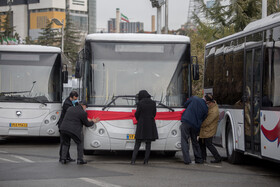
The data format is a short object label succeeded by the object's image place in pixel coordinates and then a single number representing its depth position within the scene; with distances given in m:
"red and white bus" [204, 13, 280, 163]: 11.55
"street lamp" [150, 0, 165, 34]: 31.05
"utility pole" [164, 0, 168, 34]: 33.67
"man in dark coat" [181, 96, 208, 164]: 14.38
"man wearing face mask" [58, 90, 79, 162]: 14.74
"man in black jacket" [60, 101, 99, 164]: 14.03
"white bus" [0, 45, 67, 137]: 19.42
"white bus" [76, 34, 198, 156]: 14.38
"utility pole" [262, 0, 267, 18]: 24.44
